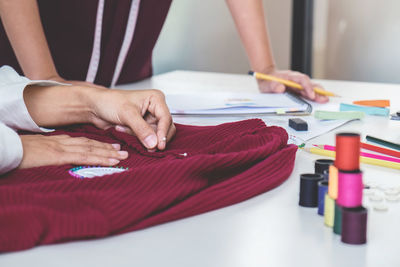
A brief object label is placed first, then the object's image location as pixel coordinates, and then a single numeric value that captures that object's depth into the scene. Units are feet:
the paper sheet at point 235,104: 3.36
